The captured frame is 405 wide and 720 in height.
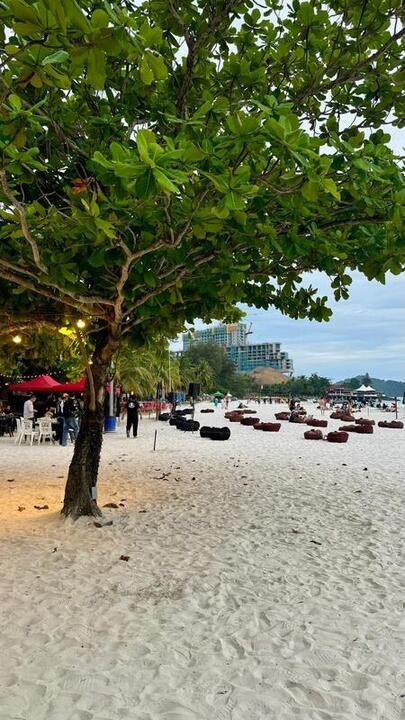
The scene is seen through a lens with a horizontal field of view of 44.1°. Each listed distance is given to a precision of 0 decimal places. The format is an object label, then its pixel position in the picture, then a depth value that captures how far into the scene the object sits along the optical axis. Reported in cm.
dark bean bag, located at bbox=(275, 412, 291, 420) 3749
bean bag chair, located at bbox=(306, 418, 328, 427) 3047
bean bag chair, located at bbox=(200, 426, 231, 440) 2175
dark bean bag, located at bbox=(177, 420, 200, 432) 2612
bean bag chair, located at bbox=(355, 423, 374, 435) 2741
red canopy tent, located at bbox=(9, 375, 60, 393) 2135
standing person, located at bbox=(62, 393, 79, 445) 1804
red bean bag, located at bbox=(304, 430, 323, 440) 2291
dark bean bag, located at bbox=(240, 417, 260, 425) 3159
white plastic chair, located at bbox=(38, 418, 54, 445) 1897
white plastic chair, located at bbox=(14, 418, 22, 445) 1883
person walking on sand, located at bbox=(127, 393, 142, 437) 2216
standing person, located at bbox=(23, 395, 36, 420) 1995
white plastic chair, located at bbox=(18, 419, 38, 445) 1869
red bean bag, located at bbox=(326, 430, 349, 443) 2166
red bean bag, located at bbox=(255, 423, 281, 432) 2708
